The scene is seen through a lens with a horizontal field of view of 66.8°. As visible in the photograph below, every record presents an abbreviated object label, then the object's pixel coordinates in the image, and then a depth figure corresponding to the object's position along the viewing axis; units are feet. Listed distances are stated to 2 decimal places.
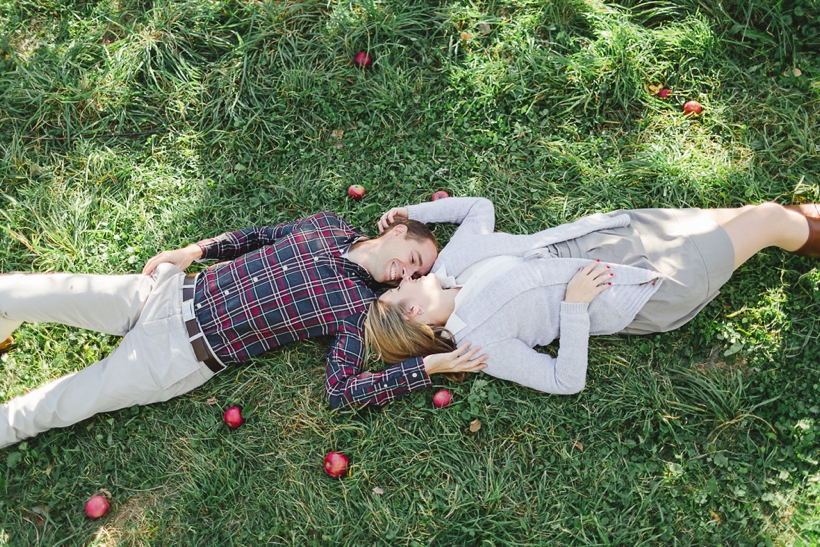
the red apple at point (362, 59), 16.72
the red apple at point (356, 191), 15.94
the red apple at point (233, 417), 13.82
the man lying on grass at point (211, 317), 13.29
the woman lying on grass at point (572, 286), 12.90
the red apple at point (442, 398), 13.61
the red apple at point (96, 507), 13.17
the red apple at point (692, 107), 15.93
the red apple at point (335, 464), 13.19
